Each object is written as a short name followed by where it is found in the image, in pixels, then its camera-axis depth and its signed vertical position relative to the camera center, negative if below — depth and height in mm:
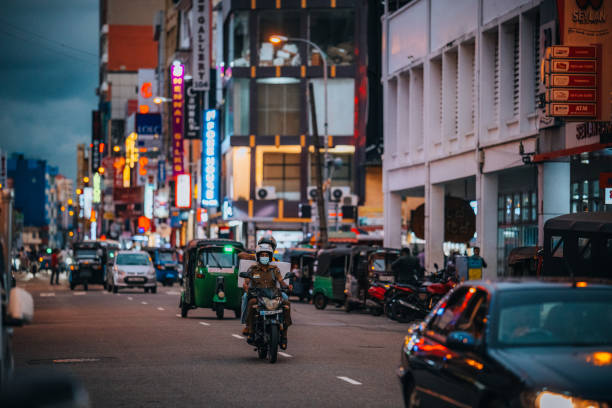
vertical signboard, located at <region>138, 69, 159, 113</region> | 140750 +15861
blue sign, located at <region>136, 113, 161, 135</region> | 124438 +10750
